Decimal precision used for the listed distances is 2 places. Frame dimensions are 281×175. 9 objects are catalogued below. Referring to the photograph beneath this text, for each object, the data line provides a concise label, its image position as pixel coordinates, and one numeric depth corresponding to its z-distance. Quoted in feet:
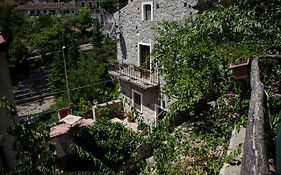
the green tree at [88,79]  67.87
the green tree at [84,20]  154.40
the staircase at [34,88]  89.40
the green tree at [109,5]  171.75
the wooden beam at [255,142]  4.60
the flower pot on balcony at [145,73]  46.53
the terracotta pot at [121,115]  56.49
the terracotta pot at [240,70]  18.43
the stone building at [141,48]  43.27
